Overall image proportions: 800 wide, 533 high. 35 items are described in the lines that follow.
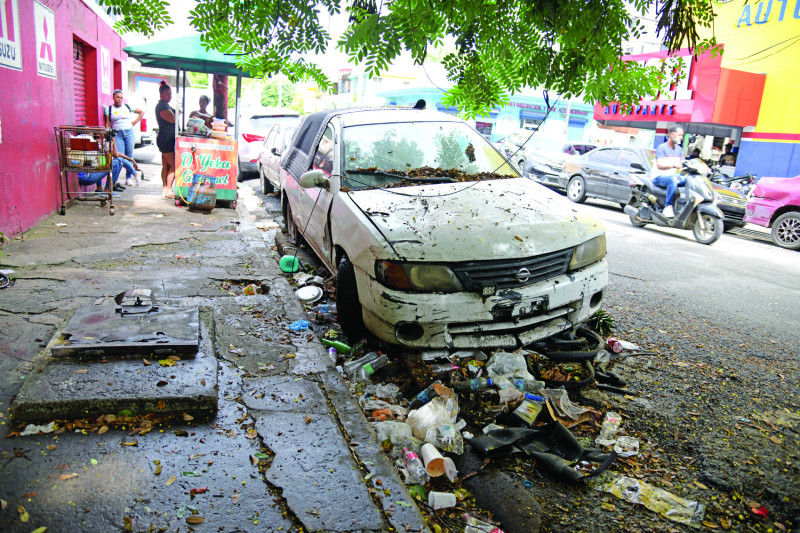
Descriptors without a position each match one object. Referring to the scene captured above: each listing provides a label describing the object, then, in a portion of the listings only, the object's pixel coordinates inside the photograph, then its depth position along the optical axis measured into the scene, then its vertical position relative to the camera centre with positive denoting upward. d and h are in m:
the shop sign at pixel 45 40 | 7.25 +0.97
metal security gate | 10.06 +0.62
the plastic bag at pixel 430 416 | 3.04 -1.49
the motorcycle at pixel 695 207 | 9.85 -0.76
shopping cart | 8.05 -0.50
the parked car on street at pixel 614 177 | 11.38 -0.45
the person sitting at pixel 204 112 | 10.74 +0.24
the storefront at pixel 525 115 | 34.78 +2.49
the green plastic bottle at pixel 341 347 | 4.03 -1.50
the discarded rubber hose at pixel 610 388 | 3.70 -1.51
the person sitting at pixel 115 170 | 9.21 -0.95
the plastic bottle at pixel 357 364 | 3.72 -1.50
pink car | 10.36 -0.69
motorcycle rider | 10.45 -0.02
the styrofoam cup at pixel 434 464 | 2.74 -1.55
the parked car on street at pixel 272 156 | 9.82 -0.48
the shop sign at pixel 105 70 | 11.45 +0.99
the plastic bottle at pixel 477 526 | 2.38 -1.61
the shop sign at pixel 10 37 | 6.06 +0.81
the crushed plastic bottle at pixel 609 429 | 3.09 -1.52
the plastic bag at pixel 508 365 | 3.60 -1.38
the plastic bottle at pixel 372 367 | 3.65 -1.49
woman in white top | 10.91 -0.07
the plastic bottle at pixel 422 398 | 3.32 -1.50
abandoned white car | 3.47 -0.64
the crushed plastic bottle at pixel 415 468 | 2.70 -1.58
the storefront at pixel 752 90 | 17.14 +2.53
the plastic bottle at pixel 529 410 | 3.14 -1.48
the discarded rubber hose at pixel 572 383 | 3.60 -1.46
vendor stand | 8.99 -0.35
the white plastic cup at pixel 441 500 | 2.52 -1.59
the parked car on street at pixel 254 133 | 13.50 -0.08
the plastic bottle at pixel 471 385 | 3.43 -1.45
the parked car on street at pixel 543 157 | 16.06 -0.12
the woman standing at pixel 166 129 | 10.09 -0.11
